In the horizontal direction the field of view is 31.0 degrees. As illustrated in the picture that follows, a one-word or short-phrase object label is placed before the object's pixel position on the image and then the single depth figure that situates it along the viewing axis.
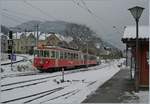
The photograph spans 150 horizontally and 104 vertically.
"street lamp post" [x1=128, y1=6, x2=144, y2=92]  11.37
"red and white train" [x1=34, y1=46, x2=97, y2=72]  26.10
